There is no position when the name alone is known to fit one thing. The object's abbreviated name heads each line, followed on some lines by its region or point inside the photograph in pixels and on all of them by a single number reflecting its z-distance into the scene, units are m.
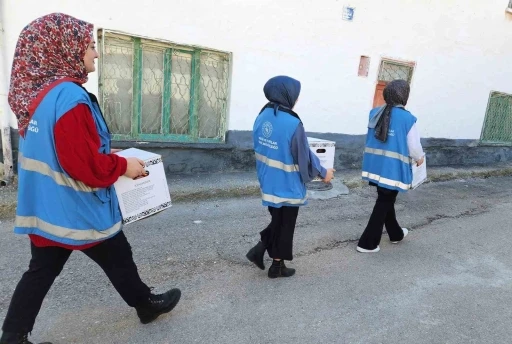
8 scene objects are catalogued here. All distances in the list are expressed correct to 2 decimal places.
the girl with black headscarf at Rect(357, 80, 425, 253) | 3.43
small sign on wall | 6.01
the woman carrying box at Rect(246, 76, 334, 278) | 2.77
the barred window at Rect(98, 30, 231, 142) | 4.86
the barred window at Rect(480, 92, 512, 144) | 8.37
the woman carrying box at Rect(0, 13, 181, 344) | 1.74
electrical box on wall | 6.43
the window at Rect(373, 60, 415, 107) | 6.70
